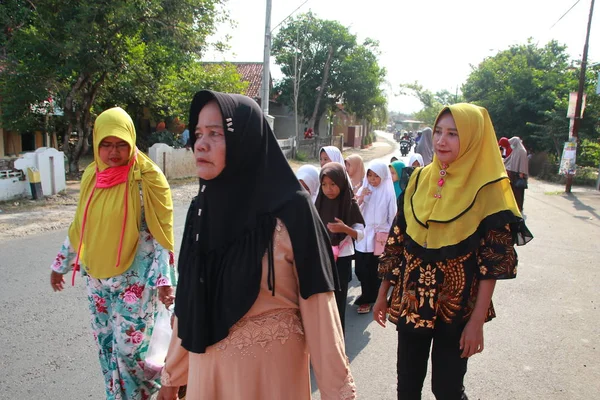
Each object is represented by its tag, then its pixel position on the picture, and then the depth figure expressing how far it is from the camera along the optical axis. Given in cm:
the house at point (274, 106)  2939
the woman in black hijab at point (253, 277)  162
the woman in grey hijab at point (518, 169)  1045
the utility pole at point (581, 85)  1496
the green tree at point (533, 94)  1923
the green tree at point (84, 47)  1084
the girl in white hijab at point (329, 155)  479
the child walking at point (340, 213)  368
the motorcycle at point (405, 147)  3288
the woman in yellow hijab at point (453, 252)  222
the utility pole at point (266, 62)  1409
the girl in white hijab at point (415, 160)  661
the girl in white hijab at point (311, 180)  399
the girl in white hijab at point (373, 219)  481
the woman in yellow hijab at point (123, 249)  261
